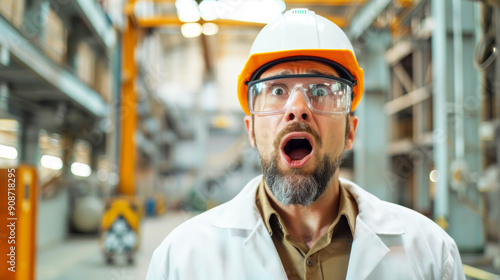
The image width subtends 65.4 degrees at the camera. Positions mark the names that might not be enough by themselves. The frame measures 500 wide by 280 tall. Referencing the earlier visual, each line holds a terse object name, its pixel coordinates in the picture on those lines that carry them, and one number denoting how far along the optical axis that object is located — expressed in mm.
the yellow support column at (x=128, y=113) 6656
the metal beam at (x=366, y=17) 3712
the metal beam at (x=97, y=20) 6867
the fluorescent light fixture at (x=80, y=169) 9696
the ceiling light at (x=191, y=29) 4328
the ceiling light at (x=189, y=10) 3322
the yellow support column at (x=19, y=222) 2625
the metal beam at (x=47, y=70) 4422
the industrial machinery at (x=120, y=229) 6160
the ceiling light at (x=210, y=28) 3936
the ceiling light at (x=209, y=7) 2486
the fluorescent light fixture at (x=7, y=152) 3895
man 1411
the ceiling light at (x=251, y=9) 2156
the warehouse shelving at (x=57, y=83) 5137
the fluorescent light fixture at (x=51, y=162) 7455
